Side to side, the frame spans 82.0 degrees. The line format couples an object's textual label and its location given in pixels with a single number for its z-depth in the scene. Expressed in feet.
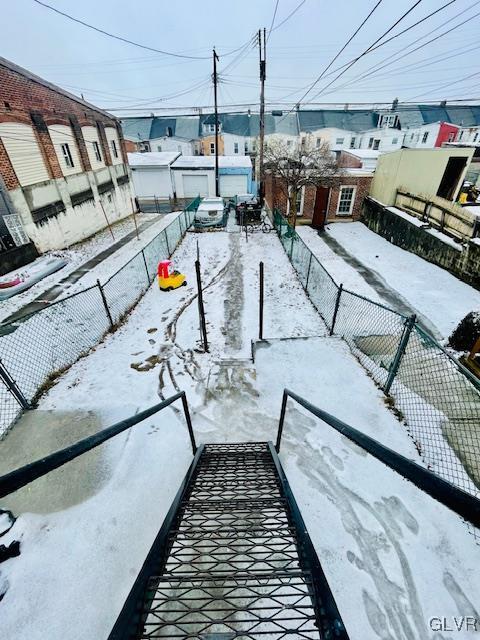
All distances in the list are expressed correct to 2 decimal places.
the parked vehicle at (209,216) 56.24
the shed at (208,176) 82.79
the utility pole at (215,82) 65.98
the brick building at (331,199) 57.93
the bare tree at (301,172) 51.19
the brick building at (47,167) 38.01
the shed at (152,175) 83.20
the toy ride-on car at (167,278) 32.63
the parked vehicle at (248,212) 55.88
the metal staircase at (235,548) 4.33
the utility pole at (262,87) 60.95
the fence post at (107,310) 22.82
